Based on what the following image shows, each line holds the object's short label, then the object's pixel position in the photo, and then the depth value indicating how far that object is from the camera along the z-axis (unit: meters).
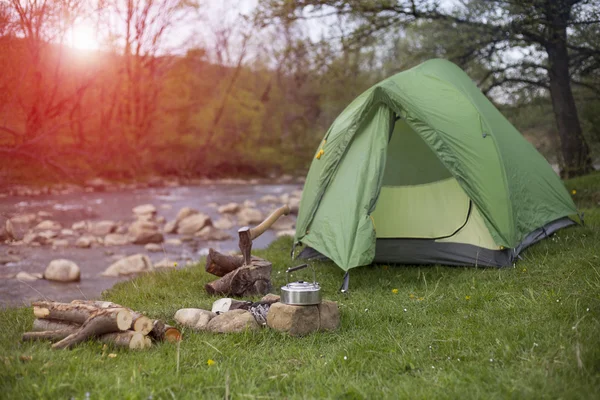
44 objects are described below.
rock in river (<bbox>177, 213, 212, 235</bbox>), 12.27
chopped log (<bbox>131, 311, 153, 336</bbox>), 3.50
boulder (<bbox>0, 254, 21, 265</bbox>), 8.52
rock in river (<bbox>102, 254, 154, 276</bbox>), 8.20
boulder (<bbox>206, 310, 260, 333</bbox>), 3.86
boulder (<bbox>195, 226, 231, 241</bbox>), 11.54
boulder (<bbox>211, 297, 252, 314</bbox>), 4.25
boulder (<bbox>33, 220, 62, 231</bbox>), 11.05
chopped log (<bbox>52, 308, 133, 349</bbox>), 3.40
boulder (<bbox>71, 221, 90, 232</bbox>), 11.74
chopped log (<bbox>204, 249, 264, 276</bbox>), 5.43
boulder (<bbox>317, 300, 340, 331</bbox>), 3.92
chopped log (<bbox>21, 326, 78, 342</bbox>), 3.55
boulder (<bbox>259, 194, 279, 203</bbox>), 17.04
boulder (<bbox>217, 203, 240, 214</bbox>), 14.89
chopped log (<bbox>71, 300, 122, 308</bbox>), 3.70
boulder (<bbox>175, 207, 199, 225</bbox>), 13.16
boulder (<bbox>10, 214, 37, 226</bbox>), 10.83
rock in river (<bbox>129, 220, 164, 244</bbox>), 10.99
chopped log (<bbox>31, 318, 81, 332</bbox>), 3.68
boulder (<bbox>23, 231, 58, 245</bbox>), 10.03
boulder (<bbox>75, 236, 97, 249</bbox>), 10.28
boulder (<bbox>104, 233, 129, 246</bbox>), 10.70
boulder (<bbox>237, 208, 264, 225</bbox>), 13.44
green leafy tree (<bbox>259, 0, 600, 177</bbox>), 9.25
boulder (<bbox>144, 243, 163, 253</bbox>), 10.30
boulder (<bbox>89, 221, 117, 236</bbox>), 11.68
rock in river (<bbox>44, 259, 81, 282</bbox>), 7.68
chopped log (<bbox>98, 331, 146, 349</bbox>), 3.43
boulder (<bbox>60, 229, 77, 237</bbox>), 10.99
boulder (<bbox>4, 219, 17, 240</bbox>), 8.58
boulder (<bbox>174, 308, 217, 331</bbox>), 3.96
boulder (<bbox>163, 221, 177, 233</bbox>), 12.38
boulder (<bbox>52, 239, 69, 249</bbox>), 9.99
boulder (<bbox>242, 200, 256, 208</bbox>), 15.51
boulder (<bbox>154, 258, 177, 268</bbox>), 8.52
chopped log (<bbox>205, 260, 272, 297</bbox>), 5.14
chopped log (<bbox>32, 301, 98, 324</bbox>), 3.60
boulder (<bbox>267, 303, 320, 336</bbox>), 3.84
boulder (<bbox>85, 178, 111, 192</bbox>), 17.23
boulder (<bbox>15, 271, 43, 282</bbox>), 7.60
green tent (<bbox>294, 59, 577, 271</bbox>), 5.55
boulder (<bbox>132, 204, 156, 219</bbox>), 13.84
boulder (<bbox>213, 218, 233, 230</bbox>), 12.94
